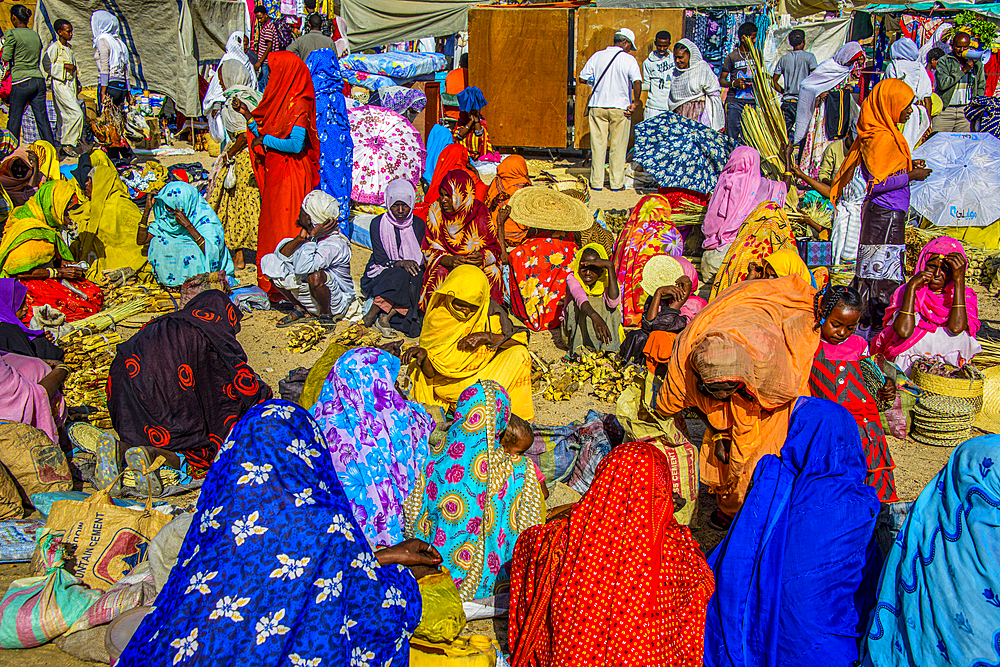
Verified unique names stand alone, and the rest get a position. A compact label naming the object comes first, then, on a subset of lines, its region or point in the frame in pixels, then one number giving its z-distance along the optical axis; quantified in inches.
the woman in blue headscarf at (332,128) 345.7
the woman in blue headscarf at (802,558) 104.3
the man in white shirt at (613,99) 428.8
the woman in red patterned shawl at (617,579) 104.2
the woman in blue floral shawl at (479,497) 139.8
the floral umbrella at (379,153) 391.2
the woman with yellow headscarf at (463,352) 207.9
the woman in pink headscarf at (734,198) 289.4
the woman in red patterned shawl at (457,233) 271.4
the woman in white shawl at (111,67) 519.2
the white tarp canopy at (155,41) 551.8
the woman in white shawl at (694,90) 437.7
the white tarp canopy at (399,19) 567.5
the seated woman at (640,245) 250.4
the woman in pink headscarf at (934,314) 199.8
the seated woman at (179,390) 176.7
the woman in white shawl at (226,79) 476.1
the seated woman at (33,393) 173.8
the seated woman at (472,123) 422.3
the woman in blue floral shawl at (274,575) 88.3
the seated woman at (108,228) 305.6
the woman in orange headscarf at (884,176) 264.1
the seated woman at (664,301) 229.5
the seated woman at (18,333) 213.6
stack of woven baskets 195.3
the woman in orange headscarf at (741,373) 143.4
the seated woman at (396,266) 273.4
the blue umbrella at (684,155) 343.3
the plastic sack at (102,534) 141.4
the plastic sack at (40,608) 127.1
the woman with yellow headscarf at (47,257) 263.9
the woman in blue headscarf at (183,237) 294.0
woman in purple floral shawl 143.7
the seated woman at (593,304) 244.7
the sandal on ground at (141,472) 173.9
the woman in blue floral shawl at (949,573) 79.5
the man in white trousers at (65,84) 486.0
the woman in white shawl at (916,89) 397.4
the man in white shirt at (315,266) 281.0
